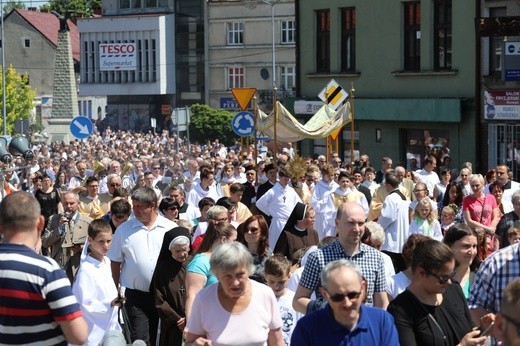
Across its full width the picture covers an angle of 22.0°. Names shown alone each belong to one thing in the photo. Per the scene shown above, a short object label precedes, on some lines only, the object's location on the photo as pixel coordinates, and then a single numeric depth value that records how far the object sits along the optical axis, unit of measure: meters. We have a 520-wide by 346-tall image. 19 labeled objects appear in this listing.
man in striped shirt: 6.43
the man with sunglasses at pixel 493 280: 7.64
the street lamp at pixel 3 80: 67.94
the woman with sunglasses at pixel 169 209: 13.49
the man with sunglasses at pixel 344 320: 6.54
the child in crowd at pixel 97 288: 9.80
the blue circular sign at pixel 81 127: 31.75
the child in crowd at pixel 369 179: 21.27
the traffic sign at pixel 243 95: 26.12
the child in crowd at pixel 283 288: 9.39
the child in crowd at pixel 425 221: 14.60
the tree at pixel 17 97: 94.88
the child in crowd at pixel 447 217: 15.09
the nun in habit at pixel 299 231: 13.87
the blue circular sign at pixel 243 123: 28.78
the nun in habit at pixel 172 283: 10.75
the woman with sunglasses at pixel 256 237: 10.61
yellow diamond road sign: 26.47
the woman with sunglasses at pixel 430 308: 7.25
